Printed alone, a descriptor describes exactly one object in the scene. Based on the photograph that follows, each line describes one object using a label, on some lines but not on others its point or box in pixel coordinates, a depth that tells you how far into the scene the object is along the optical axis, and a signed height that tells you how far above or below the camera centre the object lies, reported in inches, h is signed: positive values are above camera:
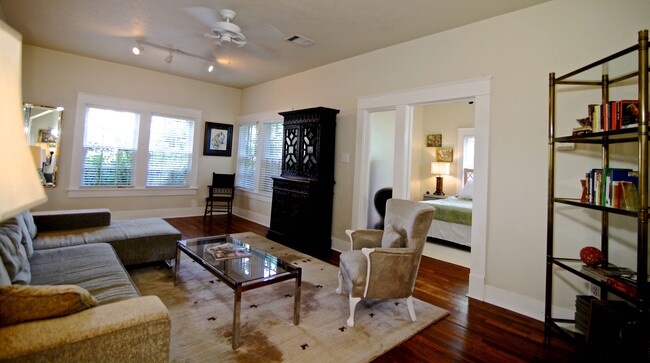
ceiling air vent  151.5 +78.1
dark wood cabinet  173.8 +4.0
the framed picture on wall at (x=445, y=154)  271.0 +41.5
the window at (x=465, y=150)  263.0 +44.5
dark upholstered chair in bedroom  203.0 -3.6
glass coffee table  81.6 -24.4
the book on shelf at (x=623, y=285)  68.0 -17.6
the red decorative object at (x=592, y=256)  85.3 -13.8
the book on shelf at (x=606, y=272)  77.2 -16.7
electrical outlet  89.3 -25.0
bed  180.2 -13.4
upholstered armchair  94.9 -21.8
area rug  78.4 -40.1
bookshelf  62.2 +1.8
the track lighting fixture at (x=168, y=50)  166.7 +79.5
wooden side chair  250.1 -4.6
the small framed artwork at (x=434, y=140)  280.1 +55.6
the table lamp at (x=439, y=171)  271.0 +25.9
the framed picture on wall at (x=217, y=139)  263.3 +43.2
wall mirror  189.5 +29.5
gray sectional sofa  44.4 -23.2
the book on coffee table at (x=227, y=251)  103.5 -22.4
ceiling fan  128.8 +72.6
